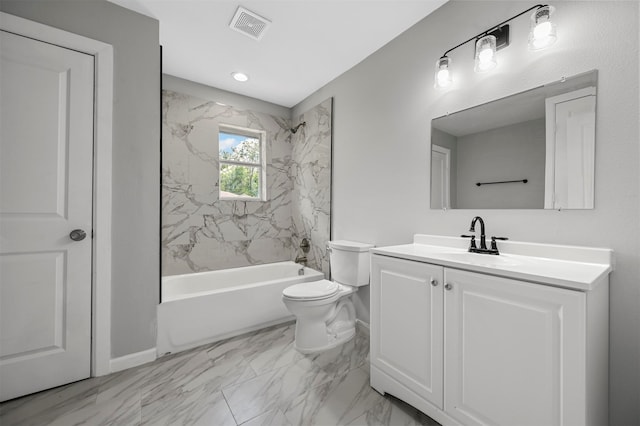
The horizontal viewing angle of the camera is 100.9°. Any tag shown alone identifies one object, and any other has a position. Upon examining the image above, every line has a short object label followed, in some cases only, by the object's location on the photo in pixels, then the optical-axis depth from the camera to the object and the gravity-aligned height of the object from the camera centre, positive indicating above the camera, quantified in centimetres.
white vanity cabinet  92 -55
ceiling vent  190 +143
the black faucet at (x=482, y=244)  150 -17
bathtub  204 -83
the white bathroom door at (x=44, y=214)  153 -2
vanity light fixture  131 +96
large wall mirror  127 +36
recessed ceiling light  273 +143
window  323 +61
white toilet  203 -69
